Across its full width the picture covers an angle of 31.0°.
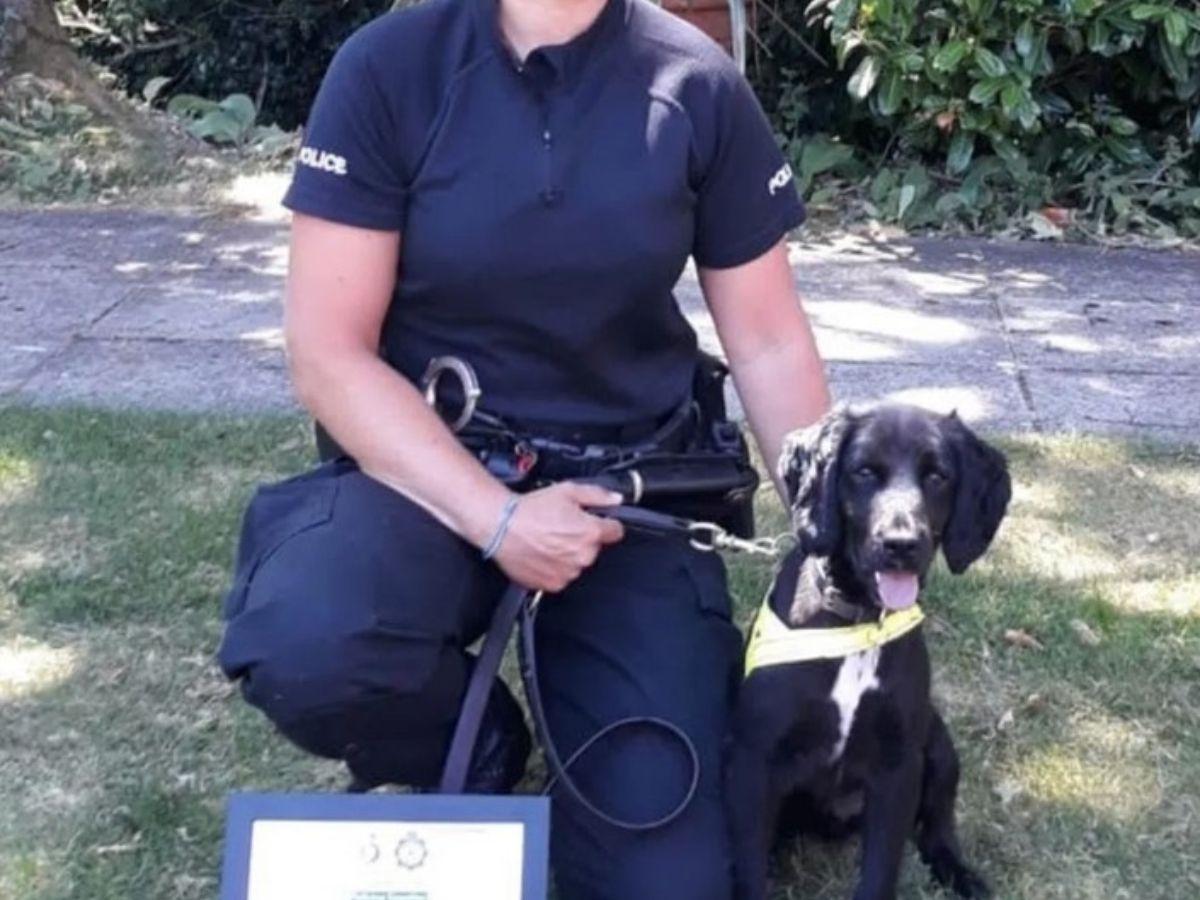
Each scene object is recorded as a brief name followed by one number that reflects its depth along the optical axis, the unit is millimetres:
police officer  3137
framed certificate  2682
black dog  2986
